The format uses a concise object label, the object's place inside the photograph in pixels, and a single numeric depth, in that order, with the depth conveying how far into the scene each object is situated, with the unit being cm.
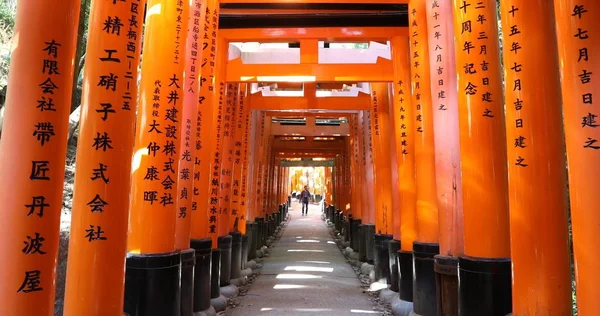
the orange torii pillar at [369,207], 892
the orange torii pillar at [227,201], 648
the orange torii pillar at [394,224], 587
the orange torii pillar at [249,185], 884
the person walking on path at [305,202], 2448
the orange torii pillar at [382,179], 695
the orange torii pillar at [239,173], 786
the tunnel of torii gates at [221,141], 185
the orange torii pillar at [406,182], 513
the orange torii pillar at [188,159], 399
